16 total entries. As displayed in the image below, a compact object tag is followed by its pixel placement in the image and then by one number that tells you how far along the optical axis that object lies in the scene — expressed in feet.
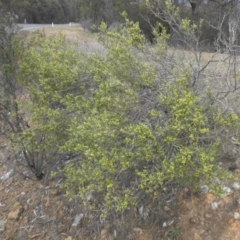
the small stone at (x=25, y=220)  11.64
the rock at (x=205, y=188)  10.07
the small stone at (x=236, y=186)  10.00
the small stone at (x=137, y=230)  10.07
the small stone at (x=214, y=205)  9.70
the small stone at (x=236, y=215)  9.29
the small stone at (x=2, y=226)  11.48
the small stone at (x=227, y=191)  9.86
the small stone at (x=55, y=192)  12.38
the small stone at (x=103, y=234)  10.32
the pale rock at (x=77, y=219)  11.08
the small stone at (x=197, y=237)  9.26
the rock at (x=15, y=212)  11.81
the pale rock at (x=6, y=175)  14.07
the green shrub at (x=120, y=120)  8.03
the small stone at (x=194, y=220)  9.58
